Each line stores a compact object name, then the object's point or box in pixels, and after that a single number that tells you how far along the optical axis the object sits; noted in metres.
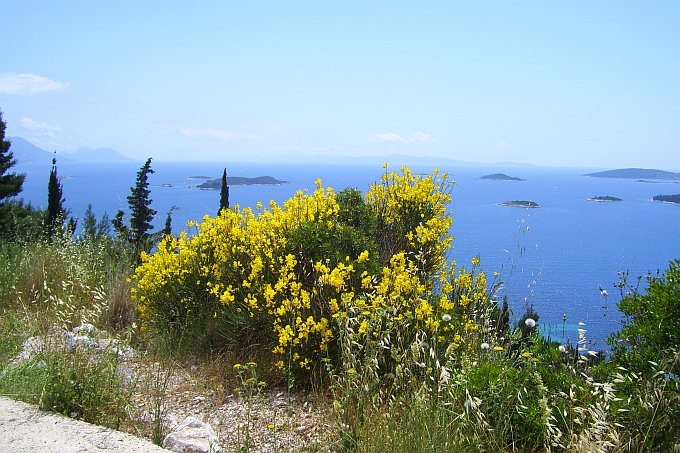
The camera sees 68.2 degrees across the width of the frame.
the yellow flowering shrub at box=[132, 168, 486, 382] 4.11
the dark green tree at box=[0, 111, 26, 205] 25.54
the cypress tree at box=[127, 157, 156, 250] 26.61
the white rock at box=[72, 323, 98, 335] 5.03
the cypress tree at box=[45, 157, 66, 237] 18.67
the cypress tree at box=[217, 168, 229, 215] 19.17
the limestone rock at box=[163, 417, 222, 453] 3.02
